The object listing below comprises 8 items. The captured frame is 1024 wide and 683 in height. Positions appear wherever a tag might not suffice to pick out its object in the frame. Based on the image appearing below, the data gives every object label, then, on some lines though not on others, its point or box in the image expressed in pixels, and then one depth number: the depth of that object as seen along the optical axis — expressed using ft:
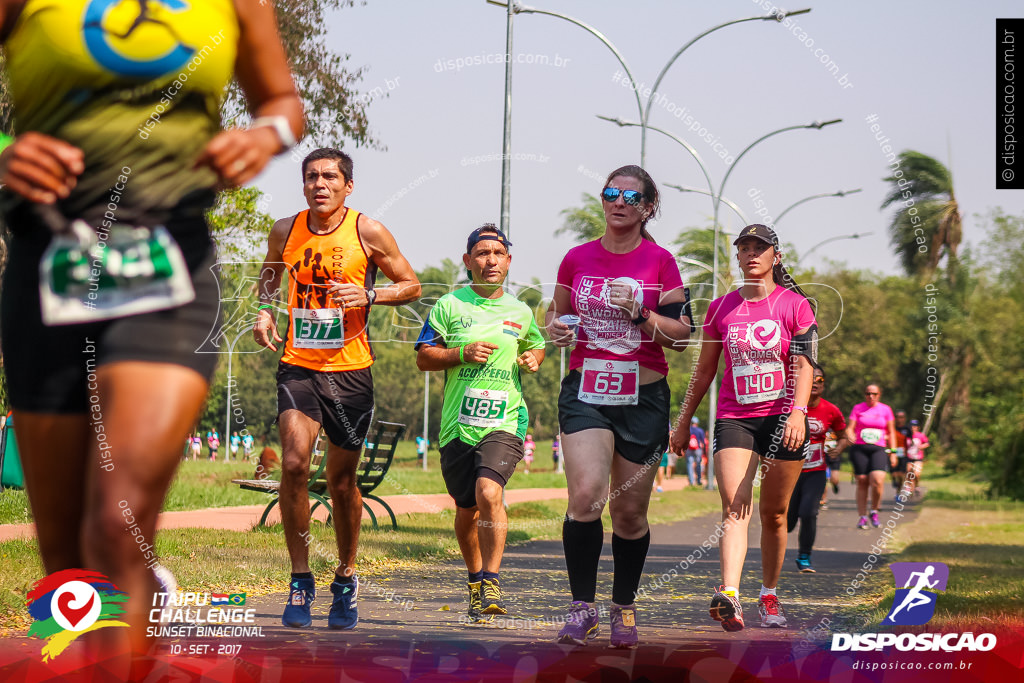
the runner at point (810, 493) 63.25
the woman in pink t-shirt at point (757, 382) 39.56
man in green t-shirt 40.49
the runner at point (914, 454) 105.49
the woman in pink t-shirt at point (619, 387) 33.76
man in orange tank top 34.26
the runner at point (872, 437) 90.22
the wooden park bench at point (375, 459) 63.20
